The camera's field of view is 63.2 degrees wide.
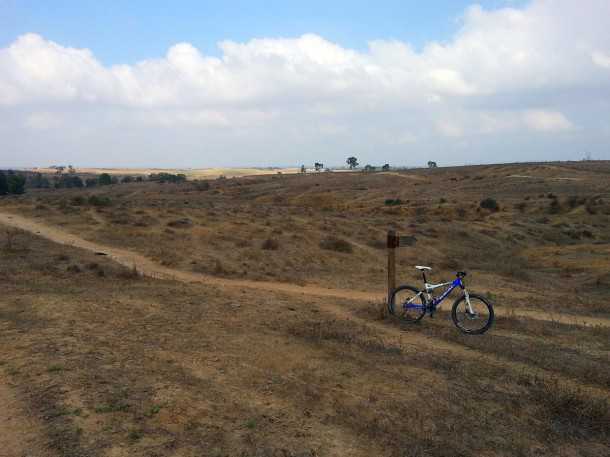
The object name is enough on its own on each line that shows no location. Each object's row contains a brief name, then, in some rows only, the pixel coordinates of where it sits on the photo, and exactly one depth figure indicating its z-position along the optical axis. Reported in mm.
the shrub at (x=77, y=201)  31594
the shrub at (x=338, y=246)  20172
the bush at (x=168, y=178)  102175
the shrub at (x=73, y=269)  13367
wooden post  9922
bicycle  8992
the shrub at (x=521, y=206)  41569
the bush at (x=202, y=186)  72519
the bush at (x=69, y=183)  97075
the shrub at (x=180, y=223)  22906
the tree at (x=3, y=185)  68938
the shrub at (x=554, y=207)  39906
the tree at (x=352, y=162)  168000
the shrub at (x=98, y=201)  32312
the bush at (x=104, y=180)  98781
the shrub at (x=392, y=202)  48750
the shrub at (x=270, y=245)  19280
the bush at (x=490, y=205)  41625
